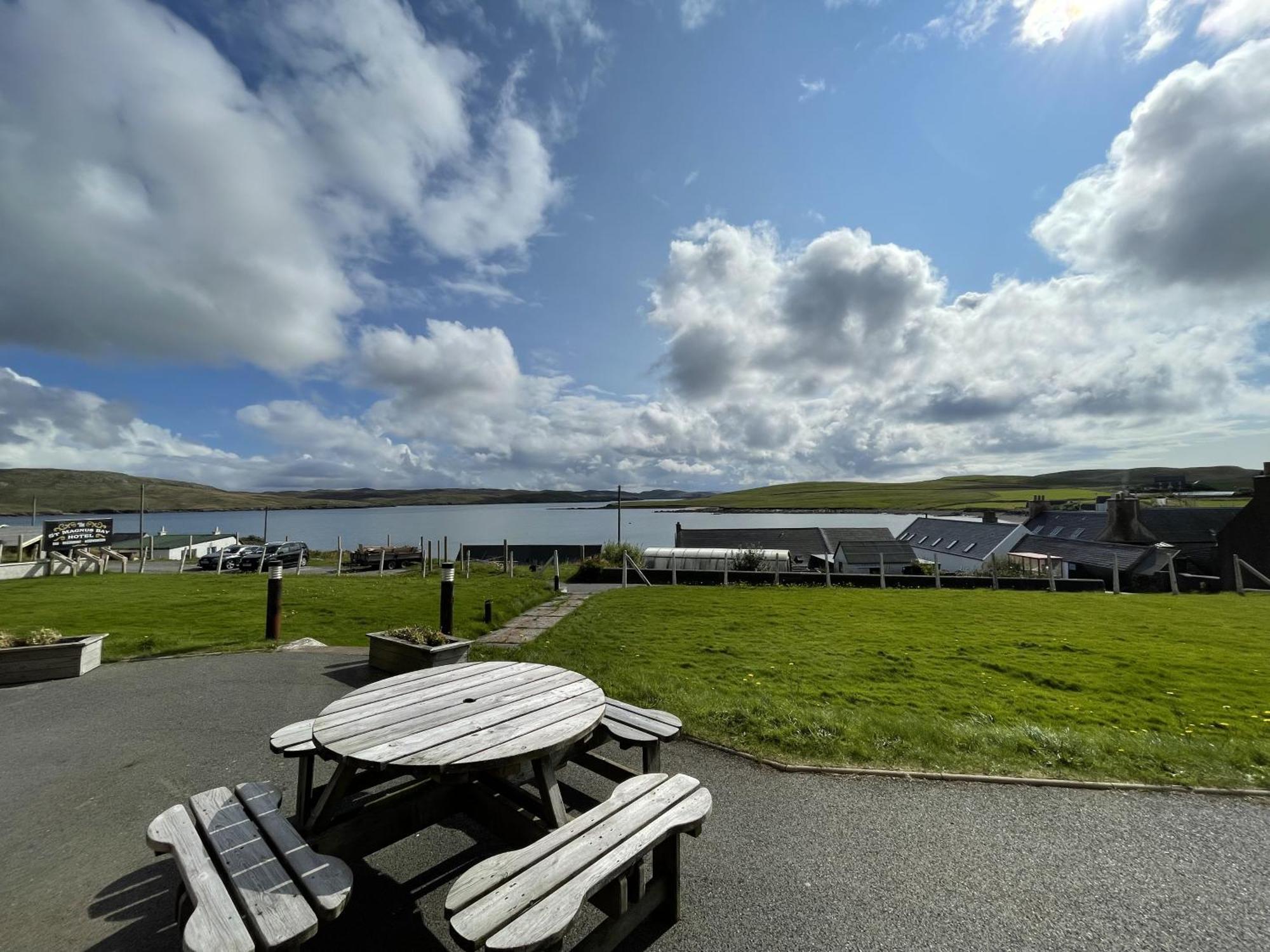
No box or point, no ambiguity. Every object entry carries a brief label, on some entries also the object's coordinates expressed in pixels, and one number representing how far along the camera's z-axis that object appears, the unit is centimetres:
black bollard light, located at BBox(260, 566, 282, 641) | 871
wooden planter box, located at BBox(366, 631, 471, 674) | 652
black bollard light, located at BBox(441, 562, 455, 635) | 824
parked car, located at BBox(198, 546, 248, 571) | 2931
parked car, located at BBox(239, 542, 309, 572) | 2966
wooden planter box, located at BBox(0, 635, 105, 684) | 655
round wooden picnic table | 255
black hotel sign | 2256
